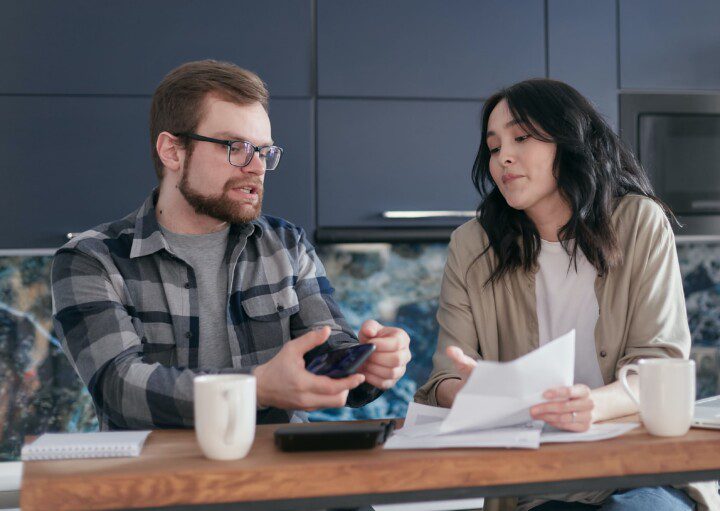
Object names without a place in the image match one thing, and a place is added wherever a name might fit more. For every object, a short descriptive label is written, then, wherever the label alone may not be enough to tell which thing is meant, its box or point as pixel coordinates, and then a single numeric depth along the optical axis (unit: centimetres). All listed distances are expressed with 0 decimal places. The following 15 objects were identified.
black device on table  108
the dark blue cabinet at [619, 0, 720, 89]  270
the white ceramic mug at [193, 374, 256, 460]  103
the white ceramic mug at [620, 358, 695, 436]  114
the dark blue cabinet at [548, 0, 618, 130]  266
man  153
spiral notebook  105
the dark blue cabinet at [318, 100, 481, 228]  253
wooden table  95
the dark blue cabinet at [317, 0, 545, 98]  253
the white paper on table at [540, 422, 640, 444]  112
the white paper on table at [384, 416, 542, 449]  108
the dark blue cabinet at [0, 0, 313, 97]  237
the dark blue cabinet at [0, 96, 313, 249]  236
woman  165
